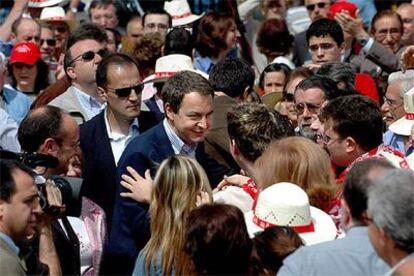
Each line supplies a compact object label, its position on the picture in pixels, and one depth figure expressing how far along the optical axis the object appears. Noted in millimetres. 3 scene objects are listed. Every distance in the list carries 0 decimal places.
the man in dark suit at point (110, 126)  14312
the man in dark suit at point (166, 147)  12320
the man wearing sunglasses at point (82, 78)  16078
